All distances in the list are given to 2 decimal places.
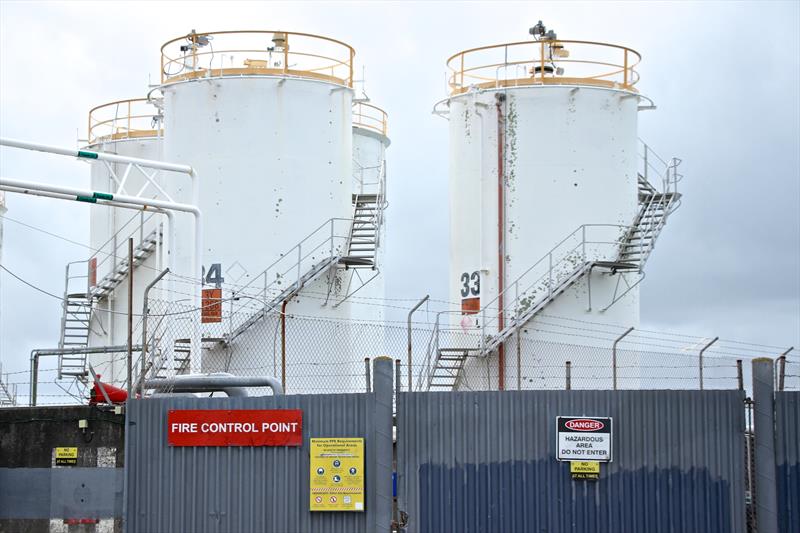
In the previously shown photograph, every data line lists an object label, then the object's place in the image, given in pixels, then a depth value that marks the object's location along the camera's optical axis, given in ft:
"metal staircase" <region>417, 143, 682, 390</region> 118.52
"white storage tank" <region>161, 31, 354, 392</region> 114.62
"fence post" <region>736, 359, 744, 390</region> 62.85
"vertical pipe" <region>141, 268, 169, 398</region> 64.69
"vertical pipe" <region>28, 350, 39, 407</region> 75.21
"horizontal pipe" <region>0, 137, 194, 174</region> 86.58
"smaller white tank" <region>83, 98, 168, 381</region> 134.00
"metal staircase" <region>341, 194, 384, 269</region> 119.85
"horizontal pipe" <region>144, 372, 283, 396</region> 72.95
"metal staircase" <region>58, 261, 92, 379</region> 137.59
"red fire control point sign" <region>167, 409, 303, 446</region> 65.31
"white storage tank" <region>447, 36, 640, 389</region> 119.24
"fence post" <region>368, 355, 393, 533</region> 64.13
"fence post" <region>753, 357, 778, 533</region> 62.49
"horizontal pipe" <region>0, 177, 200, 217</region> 87.02
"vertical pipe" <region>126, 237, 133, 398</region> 64.26
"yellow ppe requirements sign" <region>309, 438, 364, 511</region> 64.49
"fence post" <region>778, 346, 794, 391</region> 63.44
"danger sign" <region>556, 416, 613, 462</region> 63.98
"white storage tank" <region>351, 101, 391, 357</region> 120.78
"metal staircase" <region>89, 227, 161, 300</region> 134.72
